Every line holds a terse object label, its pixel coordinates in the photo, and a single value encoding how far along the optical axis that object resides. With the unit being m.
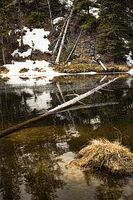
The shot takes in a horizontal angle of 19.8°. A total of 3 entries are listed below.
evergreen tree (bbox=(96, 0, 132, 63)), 50.91
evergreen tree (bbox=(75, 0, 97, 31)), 59.00
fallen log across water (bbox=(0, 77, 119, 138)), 11.61
